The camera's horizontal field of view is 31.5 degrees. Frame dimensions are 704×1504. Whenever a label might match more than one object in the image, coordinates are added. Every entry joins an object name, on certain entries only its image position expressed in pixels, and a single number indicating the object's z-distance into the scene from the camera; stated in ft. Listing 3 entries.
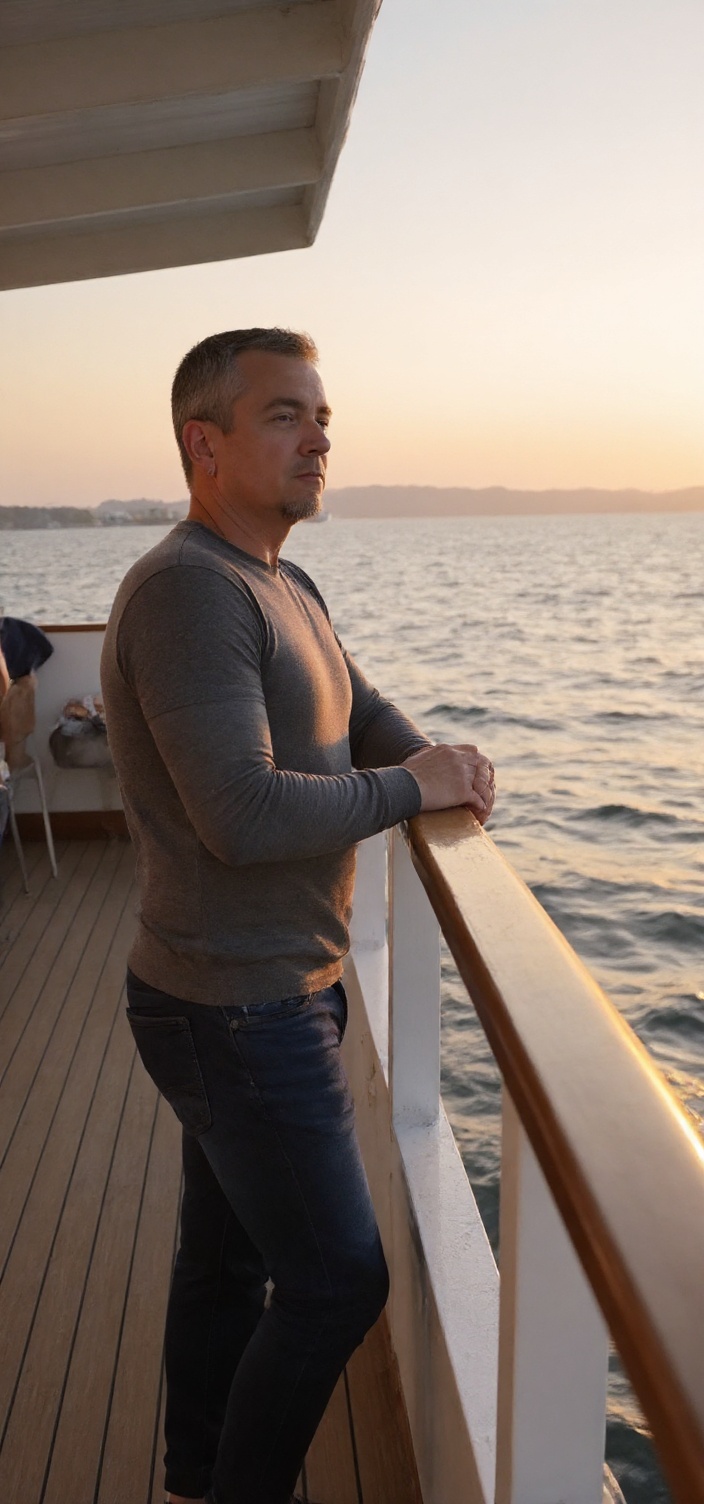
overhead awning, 7.75
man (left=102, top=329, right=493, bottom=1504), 3.67
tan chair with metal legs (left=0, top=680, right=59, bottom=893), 12.30
